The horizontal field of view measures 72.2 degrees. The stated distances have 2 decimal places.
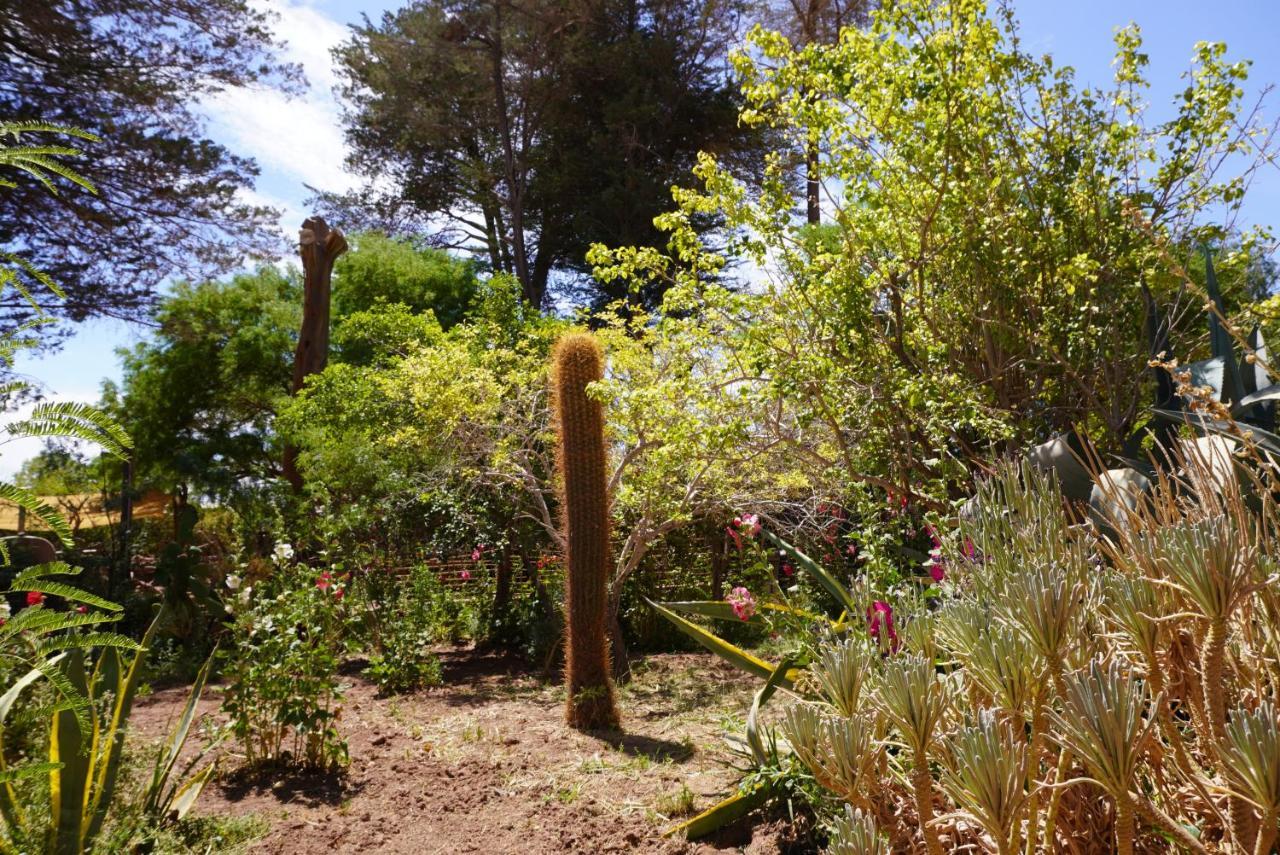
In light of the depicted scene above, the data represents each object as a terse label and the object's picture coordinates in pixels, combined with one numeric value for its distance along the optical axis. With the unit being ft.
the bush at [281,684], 14.69
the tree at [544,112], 50.88
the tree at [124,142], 35.42
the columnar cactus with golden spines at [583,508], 18.94
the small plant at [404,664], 21.93
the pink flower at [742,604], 13.71
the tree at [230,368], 47.62
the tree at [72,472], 48.65
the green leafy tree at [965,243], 13.17
